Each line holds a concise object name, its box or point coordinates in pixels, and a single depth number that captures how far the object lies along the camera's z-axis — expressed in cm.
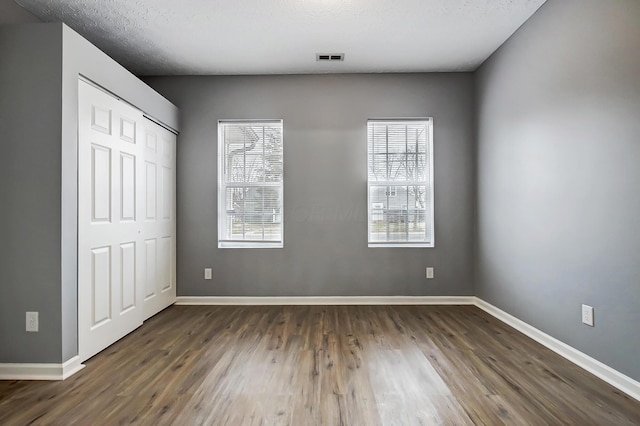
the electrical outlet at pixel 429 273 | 394
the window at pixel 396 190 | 402
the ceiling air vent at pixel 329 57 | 348
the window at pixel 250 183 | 402
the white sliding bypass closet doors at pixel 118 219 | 242
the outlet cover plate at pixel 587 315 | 225
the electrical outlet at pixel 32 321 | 218
